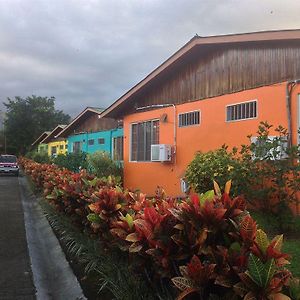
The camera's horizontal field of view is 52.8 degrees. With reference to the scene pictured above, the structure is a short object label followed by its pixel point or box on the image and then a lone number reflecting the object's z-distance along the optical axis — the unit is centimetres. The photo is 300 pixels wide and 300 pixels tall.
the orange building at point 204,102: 701
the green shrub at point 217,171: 556
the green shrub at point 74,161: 1548
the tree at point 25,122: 4351
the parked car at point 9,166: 2572
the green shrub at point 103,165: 1262
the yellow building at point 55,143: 2538
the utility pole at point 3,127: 4427
